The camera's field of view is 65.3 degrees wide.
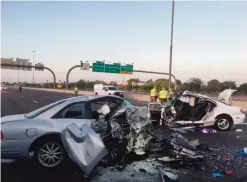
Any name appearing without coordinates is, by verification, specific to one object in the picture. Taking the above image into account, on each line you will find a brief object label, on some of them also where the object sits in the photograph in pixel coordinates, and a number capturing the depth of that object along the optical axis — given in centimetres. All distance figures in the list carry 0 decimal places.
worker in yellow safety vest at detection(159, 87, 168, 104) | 1370
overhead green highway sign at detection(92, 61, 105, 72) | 2994
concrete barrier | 1848
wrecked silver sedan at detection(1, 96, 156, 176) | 320
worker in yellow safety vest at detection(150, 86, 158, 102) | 1558
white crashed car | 752
